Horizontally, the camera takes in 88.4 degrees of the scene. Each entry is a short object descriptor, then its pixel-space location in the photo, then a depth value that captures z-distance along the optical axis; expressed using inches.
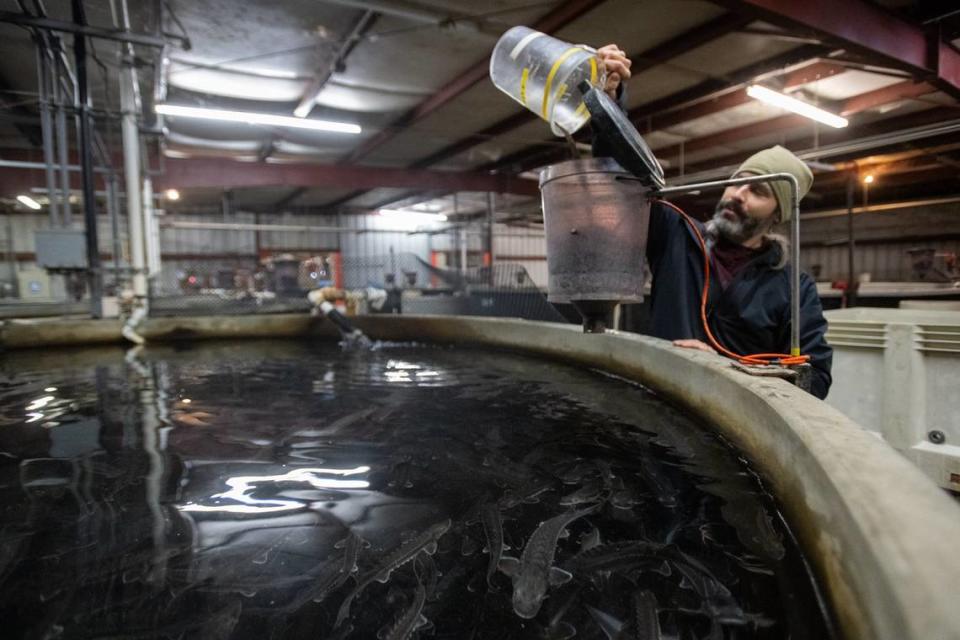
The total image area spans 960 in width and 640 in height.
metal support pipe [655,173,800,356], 60.7
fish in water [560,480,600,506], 48.6
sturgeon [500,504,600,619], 33.7
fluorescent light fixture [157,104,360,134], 216.1
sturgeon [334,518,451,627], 34.2
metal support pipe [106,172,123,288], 195.9
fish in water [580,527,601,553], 40.4
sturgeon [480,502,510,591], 38.0
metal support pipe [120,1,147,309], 193.6
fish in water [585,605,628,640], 30.8
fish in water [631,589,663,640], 30.9
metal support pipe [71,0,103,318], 164.6
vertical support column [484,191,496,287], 404.6
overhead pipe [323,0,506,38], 176.9
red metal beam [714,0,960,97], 167.8
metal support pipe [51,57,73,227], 164.2
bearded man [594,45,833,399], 70.4
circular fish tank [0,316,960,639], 30.8
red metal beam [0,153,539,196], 371.2
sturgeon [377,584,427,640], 30.6
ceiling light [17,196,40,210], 363.6
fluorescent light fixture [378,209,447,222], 691.4
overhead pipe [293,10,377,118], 200.5
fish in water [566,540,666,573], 37.6
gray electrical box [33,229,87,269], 156.5
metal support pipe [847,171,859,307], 265.2
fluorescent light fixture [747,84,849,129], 209.5
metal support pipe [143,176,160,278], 274.7
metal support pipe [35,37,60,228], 161.8
